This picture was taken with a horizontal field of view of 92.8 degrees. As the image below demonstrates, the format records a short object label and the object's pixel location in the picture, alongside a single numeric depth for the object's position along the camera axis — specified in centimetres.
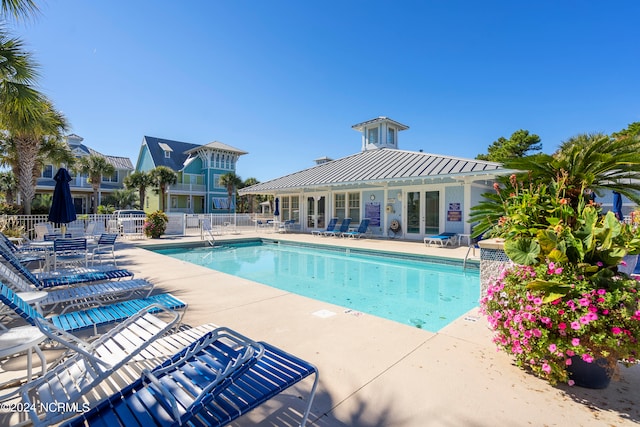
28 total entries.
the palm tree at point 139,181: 2714
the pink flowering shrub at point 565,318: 214
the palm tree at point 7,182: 2378
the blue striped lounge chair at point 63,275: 412
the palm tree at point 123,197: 2783
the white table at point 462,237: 1207
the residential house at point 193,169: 3206
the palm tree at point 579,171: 298
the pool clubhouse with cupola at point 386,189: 1268
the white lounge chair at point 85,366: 176
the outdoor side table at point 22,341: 217
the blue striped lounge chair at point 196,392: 155
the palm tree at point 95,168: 2438
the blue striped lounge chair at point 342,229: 1546
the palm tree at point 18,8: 566
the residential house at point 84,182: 2713
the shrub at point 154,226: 1412
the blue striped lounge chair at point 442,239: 1198
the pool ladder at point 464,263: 888
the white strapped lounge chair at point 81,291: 353
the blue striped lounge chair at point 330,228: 1623
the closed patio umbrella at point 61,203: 798
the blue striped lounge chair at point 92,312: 233
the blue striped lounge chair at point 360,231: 1473
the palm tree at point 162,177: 2730
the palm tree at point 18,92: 645
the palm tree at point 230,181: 3203
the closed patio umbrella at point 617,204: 973
